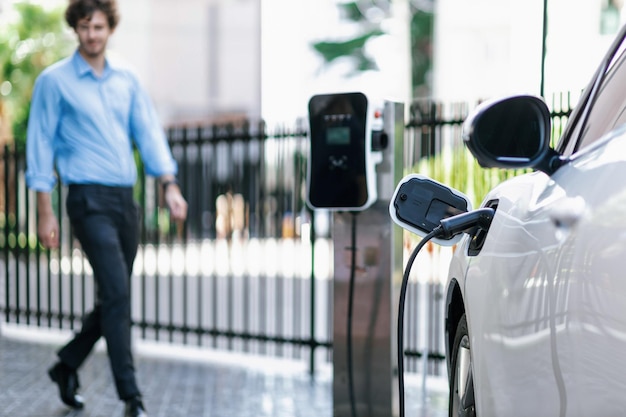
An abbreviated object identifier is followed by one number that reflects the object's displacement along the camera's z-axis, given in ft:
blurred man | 15.64
